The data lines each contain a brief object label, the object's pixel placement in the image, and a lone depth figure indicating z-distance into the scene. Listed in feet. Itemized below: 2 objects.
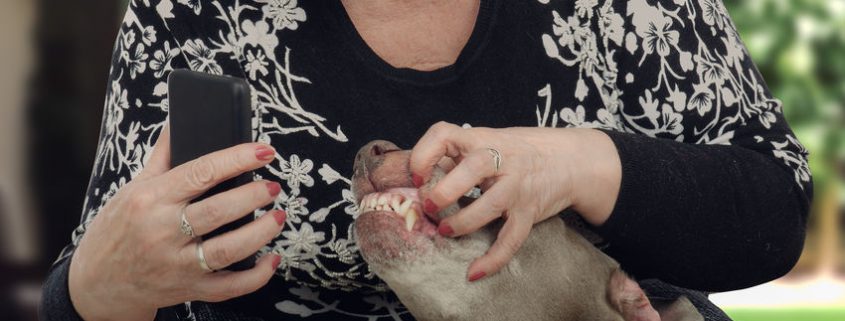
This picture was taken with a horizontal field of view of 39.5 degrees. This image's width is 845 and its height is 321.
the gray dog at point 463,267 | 3.90
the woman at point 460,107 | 5.11
